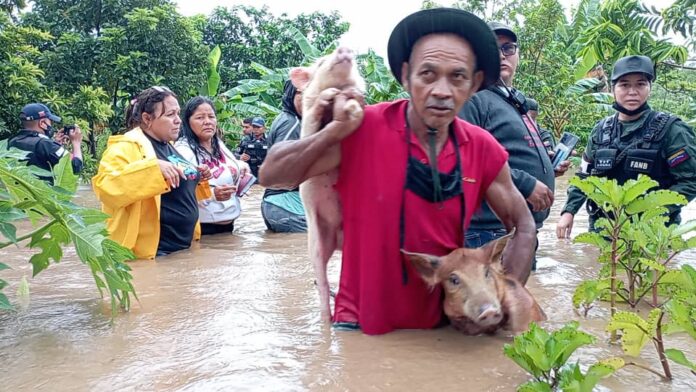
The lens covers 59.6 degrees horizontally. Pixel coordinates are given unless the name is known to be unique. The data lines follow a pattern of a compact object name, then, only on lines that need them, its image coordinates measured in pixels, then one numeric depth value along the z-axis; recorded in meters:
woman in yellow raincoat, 4.75
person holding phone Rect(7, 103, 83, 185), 7.93
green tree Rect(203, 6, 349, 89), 23.70
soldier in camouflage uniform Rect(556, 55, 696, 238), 4.80
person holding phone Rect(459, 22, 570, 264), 3.77
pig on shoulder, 2.65
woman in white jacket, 6.11
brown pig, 2.44
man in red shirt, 2.46
